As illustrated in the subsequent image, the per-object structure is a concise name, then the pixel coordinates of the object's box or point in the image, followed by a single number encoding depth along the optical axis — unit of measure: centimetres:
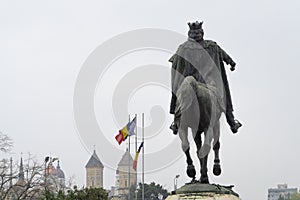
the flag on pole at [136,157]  4554
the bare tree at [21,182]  4053
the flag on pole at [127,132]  3998
